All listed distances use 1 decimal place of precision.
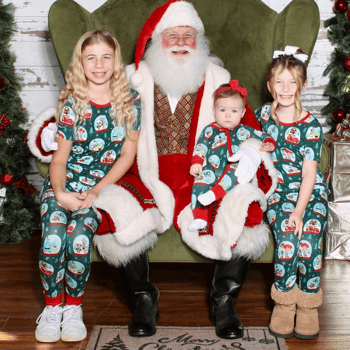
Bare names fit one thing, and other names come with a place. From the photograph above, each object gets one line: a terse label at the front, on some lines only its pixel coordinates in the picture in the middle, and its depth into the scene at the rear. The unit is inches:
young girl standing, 80.5
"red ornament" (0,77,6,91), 122.7
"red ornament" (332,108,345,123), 124.9
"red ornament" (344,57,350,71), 120.2
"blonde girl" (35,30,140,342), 80.4
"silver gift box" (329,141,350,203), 114.8
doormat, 78.1
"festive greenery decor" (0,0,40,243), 127.9
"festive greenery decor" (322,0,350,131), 126.0
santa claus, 81.1
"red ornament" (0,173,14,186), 127.8
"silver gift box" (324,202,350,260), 117.7
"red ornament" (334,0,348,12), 124.6
